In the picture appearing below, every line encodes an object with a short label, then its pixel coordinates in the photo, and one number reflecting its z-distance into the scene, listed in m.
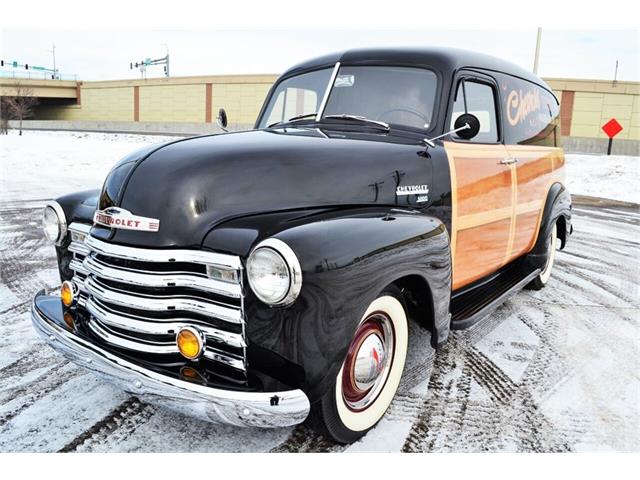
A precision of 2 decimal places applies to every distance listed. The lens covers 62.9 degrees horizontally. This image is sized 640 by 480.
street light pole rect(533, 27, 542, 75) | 20.75
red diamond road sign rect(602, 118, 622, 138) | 19.51
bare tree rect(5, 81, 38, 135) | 37.22
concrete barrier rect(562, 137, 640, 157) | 30.94
